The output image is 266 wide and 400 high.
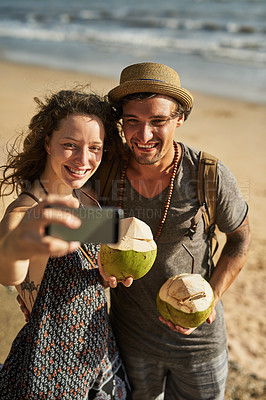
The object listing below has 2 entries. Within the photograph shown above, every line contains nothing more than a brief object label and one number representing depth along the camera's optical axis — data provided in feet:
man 8.16
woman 6.95
